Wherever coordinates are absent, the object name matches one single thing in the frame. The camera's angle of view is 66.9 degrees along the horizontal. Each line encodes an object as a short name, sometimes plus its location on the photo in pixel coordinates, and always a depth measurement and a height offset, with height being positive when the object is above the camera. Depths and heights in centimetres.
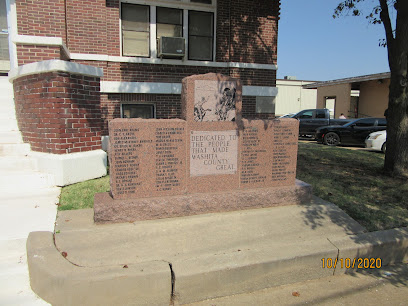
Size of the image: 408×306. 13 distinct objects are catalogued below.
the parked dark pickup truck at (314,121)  1903 -31
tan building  2531 +203
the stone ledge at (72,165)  511 -91
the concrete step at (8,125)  609 -28
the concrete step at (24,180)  487 -110
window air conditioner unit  937 +204
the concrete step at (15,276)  279 -161
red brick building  795 +206
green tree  629 +50
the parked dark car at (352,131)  1528 -74
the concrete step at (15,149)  548 -68
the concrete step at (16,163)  516 -87
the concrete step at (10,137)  572 -49
